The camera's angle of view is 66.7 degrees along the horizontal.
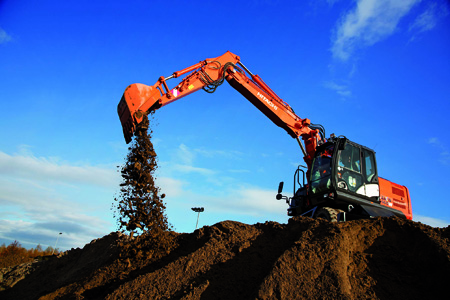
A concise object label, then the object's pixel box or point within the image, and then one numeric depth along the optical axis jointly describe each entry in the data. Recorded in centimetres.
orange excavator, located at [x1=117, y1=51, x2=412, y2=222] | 944
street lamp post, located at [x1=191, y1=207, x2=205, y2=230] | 3269
